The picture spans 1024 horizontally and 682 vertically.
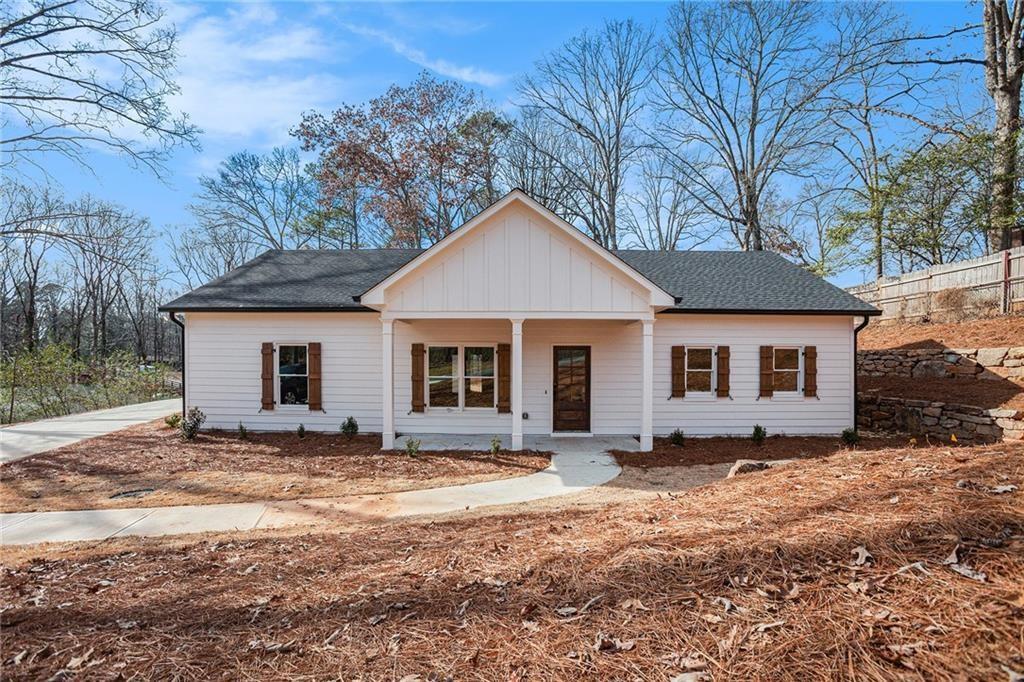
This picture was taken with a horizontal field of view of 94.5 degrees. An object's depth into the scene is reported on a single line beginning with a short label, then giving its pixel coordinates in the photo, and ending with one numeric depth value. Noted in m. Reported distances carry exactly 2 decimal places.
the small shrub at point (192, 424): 10.39
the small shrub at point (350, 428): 10.55
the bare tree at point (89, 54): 10.25
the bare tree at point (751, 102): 20.75
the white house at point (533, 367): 10.90
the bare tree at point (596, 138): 22.97
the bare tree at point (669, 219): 25.52
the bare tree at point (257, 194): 27.28
